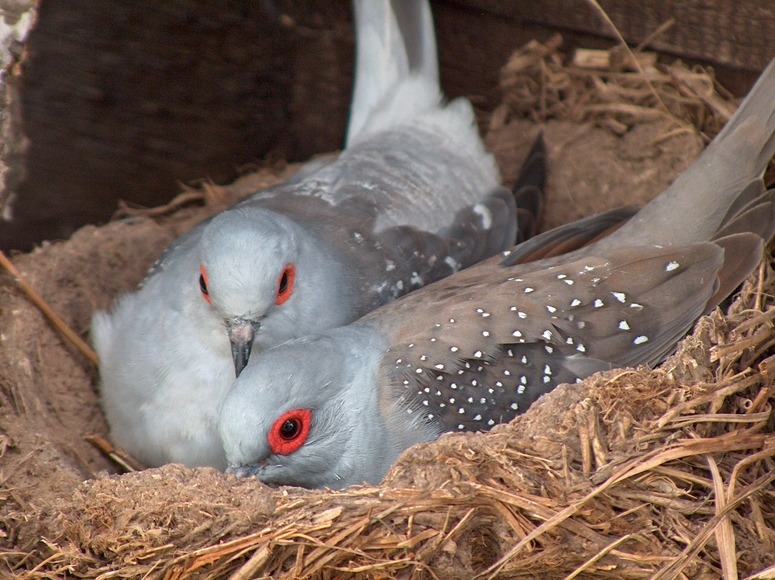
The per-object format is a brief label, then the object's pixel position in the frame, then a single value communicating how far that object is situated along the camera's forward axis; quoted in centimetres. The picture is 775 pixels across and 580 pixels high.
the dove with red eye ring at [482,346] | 487
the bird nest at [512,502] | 414
